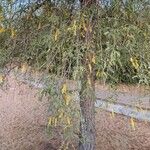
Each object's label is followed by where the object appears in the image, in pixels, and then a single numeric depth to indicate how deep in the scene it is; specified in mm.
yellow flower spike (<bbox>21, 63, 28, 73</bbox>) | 1425
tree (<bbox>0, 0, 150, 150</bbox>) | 1292
